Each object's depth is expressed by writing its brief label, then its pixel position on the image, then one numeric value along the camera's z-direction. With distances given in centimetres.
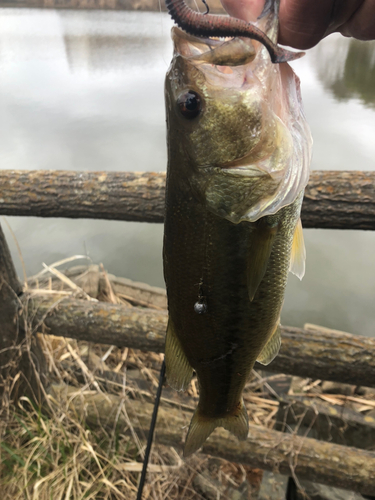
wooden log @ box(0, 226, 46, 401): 57
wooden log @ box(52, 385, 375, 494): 53
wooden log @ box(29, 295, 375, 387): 48
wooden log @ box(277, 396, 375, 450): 67
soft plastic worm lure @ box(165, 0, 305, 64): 17
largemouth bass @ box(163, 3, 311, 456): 23
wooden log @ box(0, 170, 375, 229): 44
